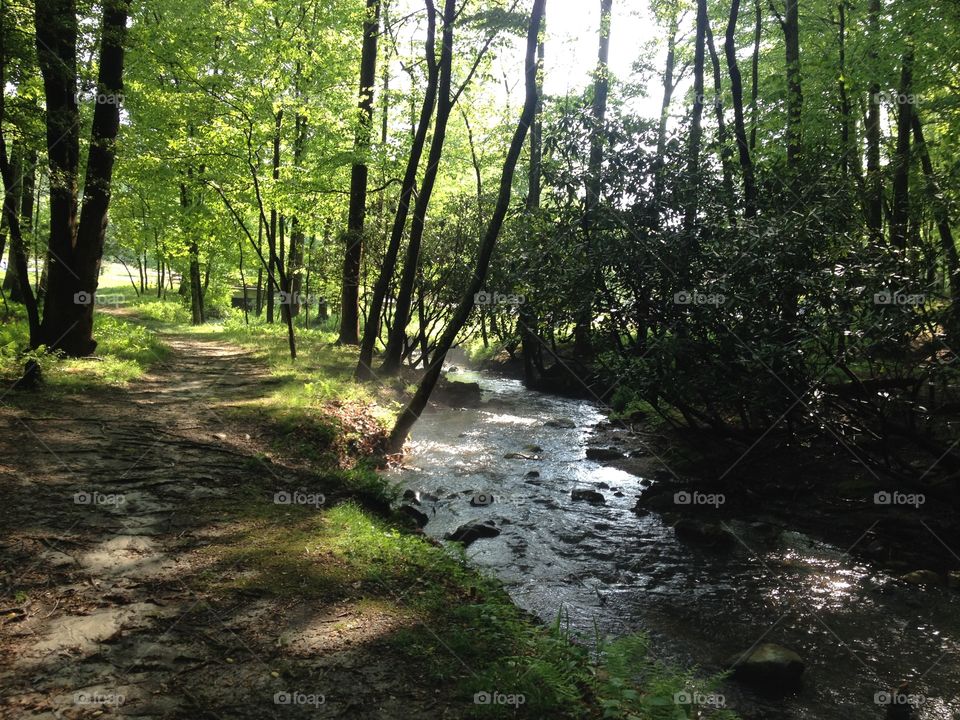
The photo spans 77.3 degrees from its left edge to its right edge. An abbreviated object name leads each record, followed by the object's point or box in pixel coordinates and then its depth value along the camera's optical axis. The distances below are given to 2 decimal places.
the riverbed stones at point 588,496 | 10.34
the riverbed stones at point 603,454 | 13.12
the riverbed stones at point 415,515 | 8.48
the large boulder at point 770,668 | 5.33
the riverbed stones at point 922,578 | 7.25
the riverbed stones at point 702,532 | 8.62
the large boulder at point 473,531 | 8.27
